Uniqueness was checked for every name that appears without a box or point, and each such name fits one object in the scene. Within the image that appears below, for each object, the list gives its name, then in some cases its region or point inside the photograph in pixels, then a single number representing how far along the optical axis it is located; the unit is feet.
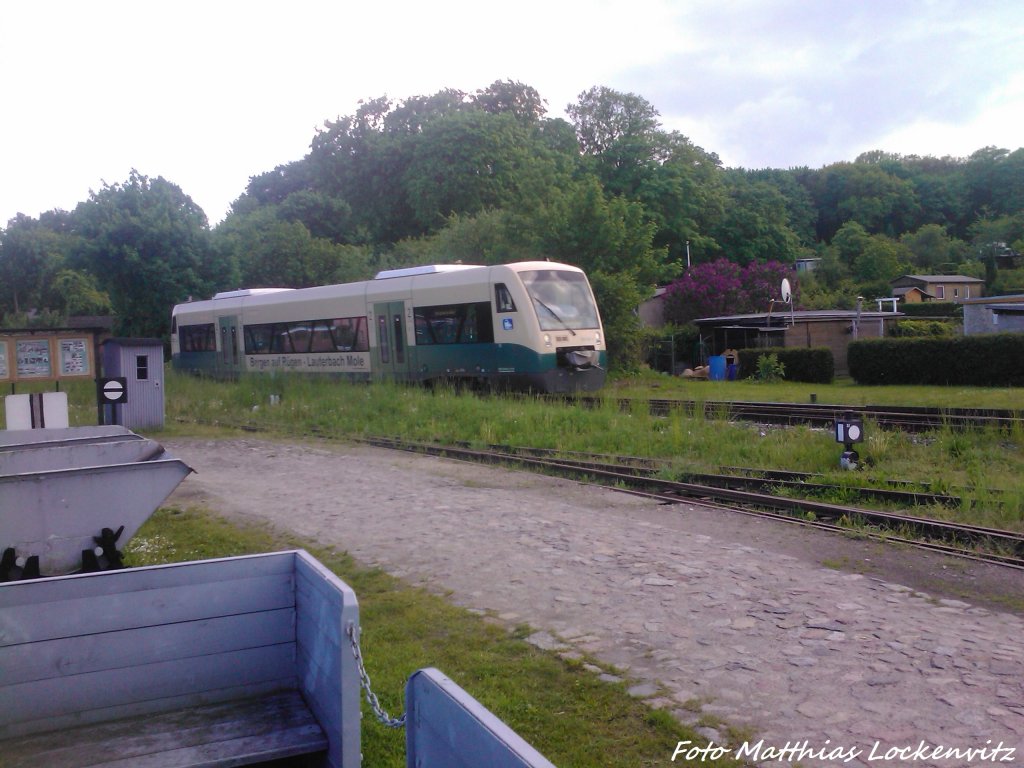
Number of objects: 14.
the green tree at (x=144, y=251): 124.06
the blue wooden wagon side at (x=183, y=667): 12.75
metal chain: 11.45
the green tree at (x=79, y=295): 164.96
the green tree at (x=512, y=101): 229.45
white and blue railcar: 68.44
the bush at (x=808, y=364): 98.99
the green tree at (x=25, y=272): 190.19
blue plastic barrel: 106.73
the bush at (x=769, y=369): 98.89
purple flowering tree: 140.15
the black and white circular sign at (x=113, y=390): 44.16
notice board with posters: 41.22
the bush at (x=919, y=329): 124.67
